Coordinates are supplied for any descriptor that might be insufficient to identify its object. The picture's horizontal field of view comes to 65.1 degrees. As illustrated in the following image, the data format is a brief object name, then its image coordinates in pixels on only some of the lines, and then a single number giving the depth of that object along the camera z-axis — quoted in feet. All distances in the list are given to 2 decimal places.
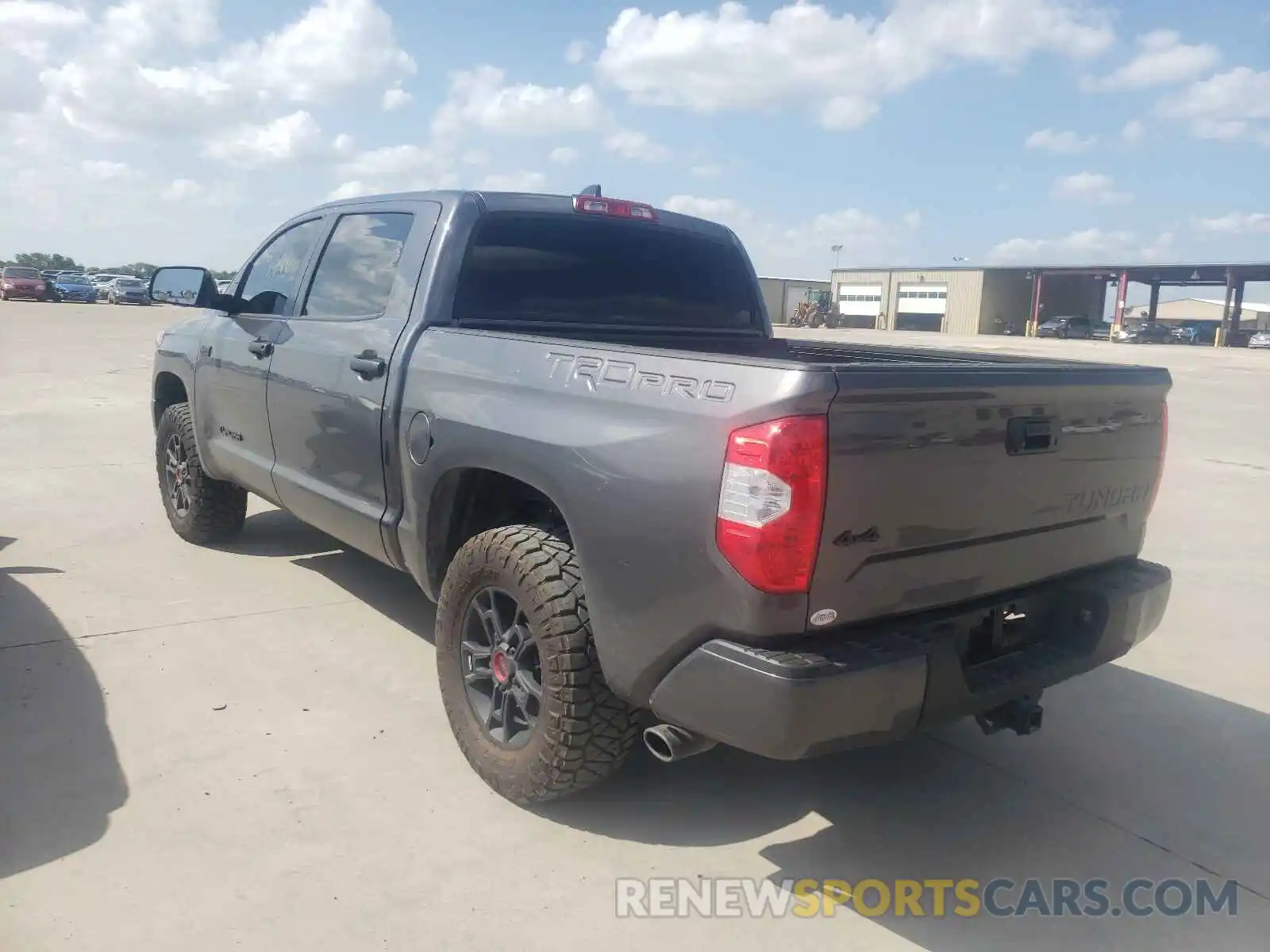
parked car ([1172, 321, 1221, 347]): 191.22
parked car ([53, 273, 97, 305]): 147.43
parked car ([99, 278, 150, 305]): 154.51
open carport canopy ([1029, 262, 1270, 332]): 170.91
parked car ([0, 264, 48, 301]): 140.87
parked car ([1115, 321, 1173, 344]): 175.11
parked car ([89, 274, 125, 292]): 171.98
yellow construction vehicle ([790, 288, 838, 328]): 209.97
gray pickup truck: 7.77
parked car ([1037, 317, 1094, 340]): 188.75
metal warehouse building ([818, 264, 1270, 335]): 189.49
